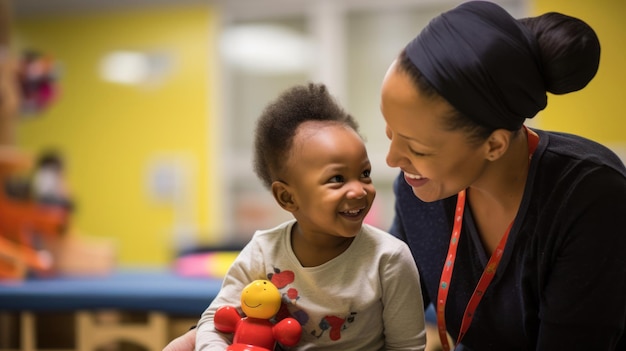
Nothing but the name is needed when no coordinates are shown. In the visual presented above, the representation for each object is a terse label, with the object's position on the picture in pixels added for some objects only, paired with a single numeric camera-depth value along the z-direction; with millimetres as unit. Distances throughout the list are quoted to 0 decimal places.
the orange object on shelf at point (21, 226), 2502
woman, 998
